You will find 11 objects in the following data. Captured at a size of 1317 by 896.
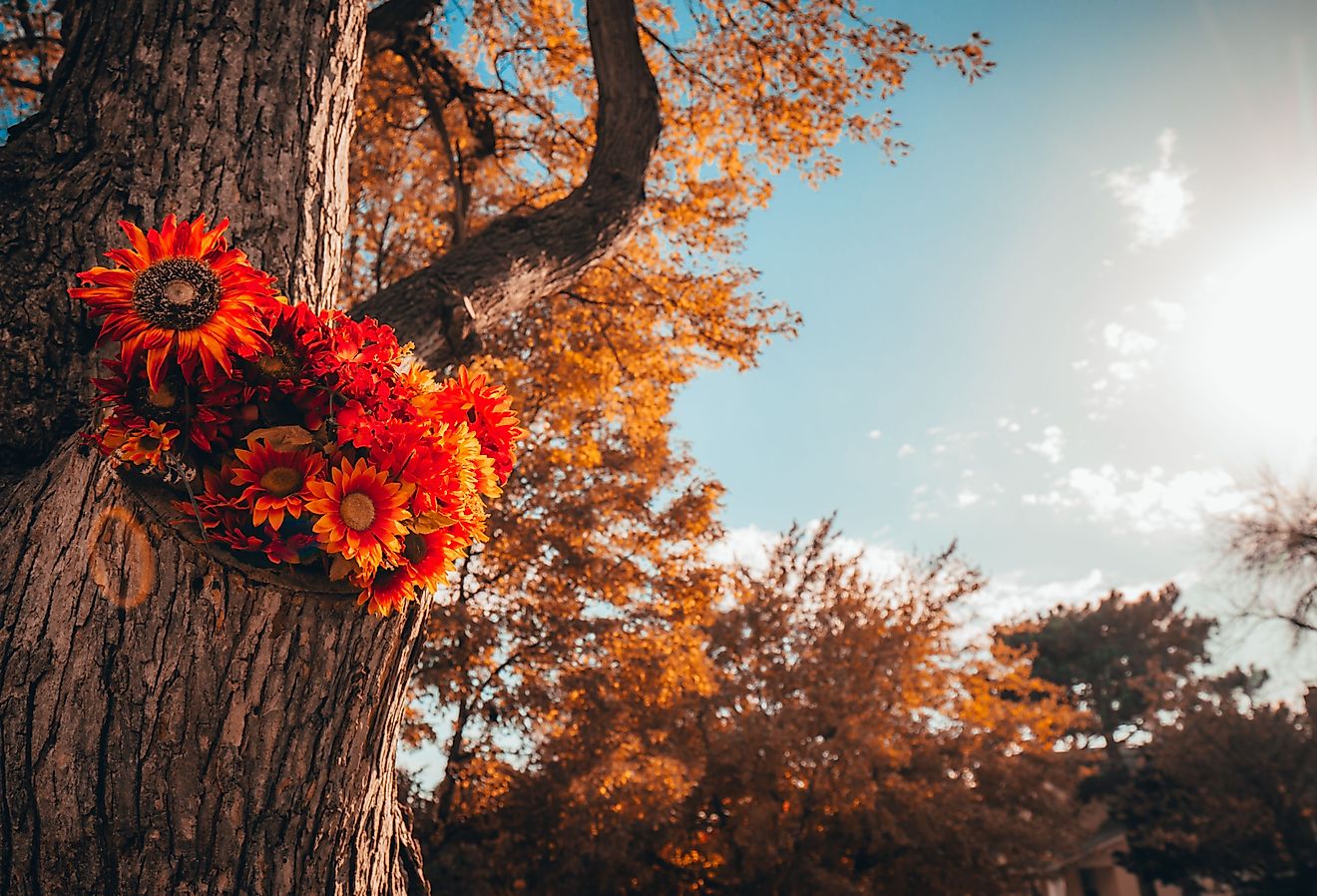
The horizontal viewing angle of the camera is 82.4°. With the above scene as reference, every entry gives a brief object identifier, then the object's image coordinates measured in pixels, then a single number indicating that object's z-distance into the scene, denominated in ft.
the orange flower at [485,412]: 6.44
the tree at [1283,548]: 58.49
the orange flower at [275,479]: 5.25
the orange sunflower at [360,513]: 5.32
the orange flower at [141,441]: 5.28
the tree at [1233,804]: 61.26
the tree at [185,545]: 5.23
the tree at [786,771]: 34.73
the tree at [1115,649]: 114.52
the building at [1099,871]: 91.30
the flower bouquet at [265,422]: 5.21
